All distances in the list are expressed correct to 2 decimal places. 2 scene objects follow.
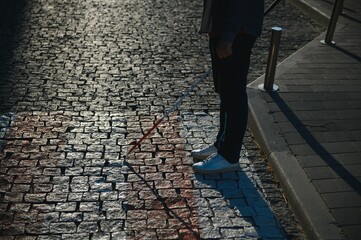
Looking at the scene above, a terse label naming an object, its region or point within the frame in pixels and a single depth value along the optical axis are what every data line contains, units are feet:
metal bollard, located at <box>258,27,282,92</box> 18.33
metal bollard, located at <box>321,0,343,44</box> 24.15
